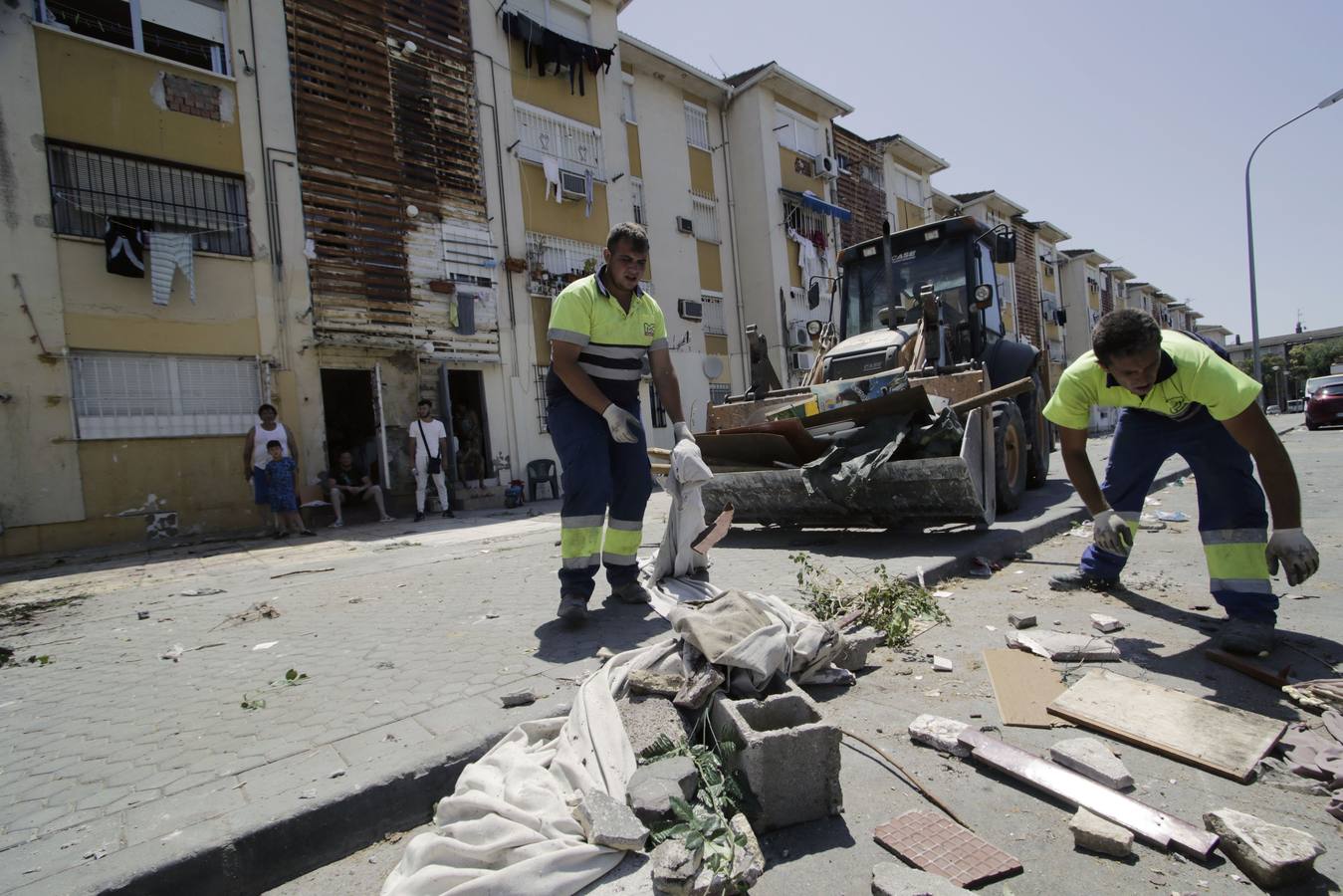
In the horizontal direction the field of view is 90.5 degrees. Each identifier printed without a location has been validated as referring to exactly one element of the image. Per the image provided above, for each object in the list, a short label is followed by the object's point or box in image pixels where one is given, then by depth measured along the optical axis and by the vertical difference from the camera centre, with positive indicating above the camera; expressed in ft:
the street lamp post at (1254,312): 59.52 +6.95
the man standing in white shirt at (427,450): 33.91 +0.22
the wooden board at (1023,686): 7.19 -3.33
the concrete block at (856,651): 8.73 -3.04
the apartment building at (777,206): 61.16 +20.83
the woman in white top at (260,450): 28.60 +0.79
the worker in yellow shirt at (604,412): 10.73 +0.46
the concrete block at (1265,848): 4.53 -3.23
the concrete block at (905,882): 4.44 -3.18
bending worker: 8.74 -0.85
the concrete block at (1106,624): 9.96 -3.39
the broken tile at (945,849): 4.85 -3.35
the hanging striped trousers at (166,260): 28.94 +9.45
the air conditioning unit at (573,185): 45.85 +17.88
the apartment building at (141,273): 26.63 +8.94
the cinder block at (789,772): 5.49 -2.89
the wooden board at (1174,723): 6.17 -3.34
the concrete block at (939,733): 6.60 -3.24
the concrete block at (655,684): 6.76 -2.55
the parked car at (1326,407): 59.88 -2.40
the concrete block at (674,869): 4.46 -2.95
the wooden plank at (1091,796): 5.06 -3.36
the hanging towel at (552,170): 45.16 +18.61
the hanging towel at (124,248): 27.96 +9.79
